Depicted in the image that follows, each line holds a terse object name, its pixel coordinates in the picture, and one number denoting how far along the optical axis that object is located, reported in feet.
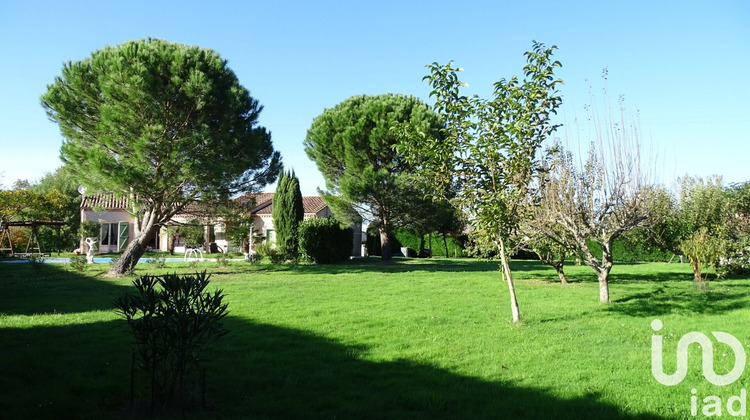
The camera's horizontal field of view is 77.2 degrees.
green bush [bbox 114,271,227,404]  12.46
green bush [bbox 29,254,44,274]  51.29
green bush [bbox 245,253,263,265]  69.00
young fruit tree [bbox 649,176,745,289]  48.93
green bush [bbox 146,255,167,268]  58.39
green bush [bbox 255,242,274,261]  77.43
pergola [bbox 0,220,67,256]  70.79
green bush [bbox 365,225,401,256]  109.19
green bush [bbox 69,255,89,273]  56.24
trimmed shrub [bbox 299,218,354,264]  71.72
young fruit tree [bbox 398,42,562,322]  24.56
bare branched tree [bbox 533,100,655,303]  33.12
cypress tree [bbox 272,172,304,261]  76.13
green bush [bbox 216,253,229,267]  64.08
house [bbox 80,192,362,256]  101.86
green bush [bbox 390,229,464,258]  106.73
